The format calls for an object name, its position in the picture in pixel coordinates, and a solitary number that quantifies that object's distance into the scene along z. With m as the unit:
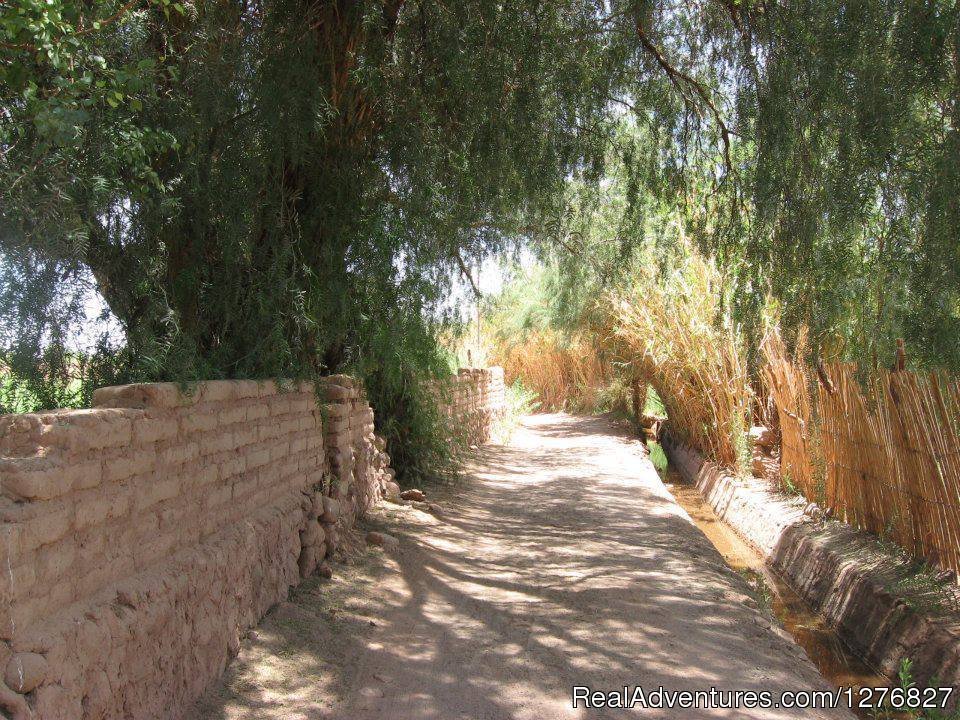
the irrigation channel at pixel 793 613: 5.62
